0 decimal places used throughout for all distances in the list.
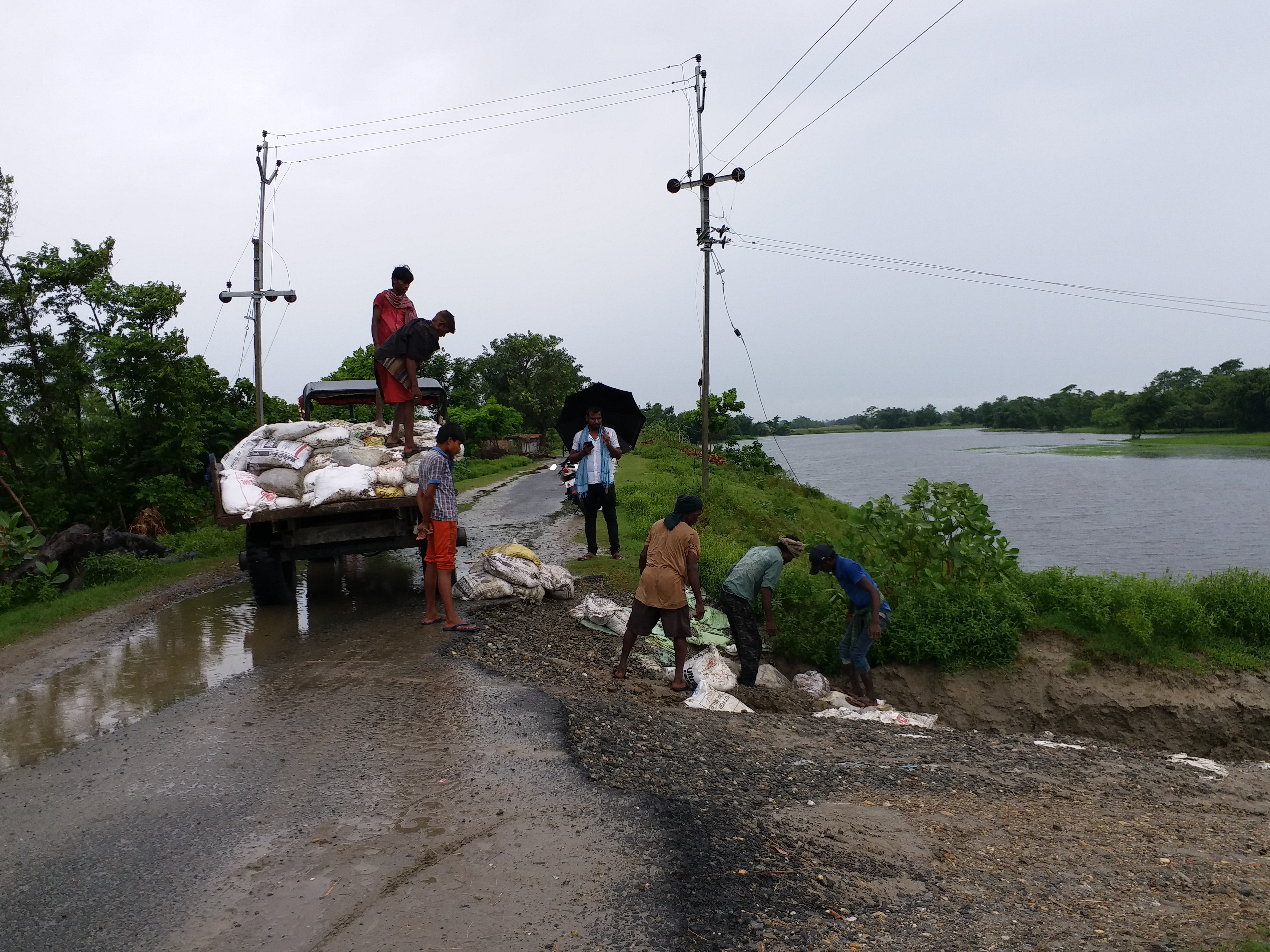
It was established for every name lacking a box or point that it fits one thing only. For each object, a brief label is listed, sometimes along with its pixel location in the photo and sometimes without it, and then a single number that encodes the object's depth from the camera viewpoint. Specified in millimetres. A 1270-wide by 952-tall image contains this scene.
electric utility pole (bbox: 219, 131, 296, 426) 21391
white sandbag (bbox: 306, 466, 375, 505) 8148
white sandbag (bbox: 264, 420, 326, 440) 8859
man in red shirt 8953
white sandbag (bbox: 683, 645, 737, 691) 7438
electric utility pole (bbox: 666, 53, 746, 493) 15956
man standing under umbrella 9930
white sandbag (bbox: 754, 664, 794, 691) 8133
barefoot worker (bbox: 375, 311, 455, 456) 8523
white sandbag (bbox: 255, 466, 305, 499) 8359
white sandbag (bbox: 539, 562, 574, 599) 8914
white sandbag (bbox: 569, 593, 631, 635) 8445
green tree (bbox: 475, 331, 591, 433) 54688
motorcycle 14883
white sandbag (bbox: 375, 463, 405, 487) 8367
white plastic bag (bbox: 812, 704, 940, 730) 7723
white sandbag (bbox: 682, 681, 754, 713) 6816
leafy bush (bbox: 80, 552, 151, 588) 12352
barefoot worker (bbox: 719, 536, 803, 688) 7715
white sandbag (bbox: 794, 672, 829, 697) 8320
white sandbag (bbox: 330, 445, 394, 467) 8680
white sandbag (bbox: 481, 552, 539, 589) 8688
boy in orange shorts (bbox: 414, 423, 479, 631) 7285
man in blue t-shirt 7859
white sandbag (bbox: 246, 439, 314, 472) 8531
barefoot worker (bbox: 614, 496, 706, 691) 6809
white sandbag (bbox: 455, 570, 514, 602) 8617
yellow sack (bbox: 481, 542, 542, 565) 9047
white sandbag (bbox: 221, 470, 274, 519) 7934
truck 8141
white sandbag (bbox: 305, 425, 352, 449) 9031
